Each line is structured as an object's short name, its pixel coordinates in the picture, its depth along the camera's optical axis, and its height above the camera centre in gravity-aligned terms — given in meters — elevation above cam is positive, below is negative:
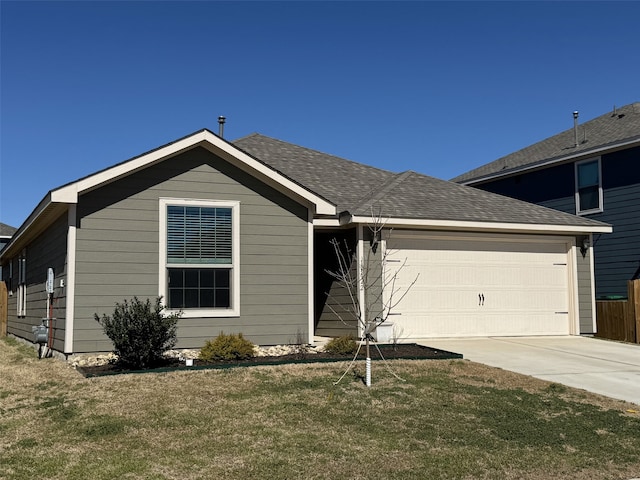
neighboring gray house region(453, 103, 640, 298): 17.48 +3.40
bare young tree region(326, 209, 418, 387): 13.27 +0.35
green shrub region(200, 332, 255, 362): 10.52 -0.92
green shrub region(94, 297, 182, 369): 9.61 -0.60
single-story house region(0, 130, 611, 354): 11.05 +0.89
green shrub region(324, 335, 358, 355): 11.55 -0.96
